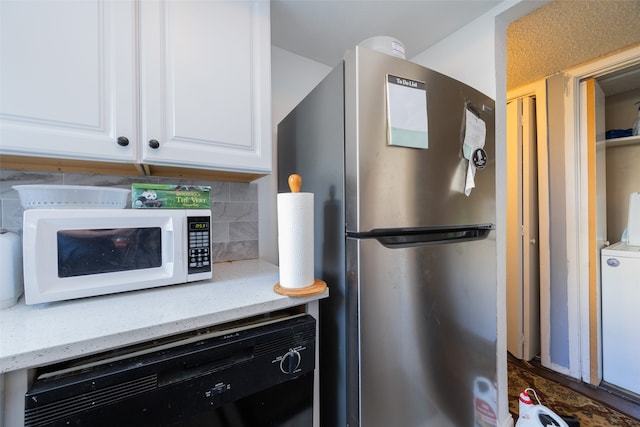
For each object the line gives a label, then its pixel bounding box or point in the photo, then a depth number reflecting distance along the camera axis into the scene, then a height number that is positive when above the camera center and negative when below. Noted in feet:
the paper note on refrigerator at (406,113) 2.55 +1.05
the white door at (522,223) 6.24 -0.31
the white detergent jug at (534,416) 3.63 -3.09
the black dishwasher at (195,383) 1.64 -1.26
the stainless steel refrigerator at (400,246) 2.50 -0.38
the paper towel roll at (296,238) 2.56 -0.25
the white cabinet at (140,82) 2.38 +1.51
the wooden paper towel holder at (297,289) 2.50 -0.78
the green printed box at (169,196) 2.87 +0.24
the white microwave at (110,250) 2.24 -0.34
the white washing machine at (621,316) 4.99 -2.22
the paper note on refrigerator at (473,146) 3.17 +0.85
